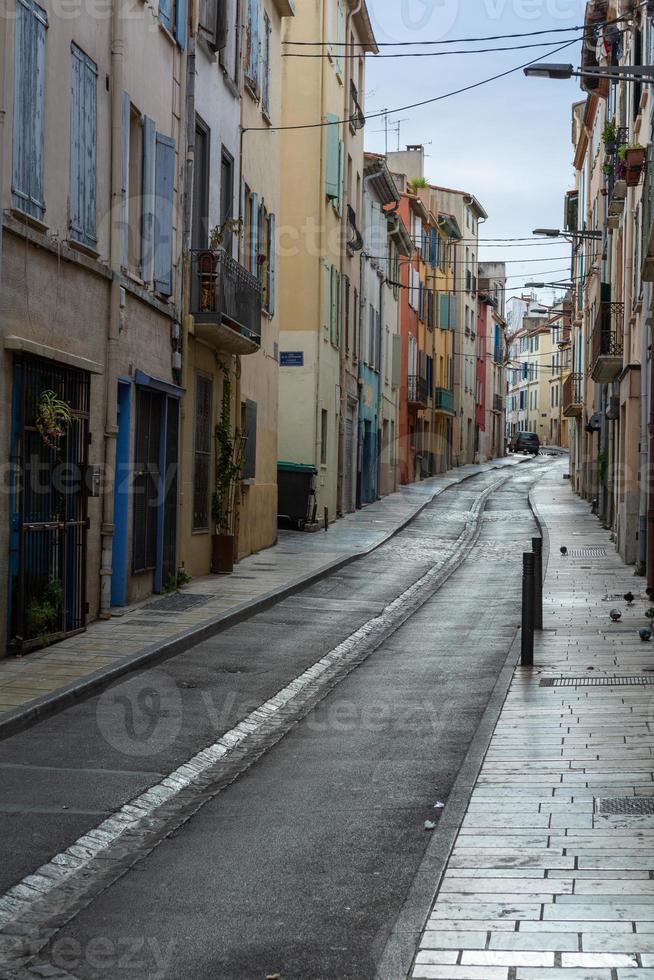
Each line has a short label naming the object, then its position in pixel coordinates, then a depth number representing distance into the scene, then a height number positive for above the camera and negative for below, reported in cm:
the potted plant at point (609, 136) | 2783 +719
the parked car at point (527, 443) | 8606 +246
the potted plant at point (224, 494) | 1995 -26
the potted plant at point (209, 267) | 1836 +286
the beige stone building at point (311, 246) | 3067 +537
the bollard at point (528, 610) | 1183 -114
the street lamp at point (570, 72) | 1305 +414
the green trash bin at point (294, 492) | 2923 -31
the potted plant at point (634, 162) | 2047 +490
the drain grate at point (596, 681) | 1085 -162
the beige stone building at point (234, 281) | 1867 +290
